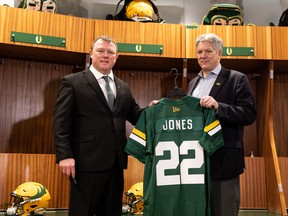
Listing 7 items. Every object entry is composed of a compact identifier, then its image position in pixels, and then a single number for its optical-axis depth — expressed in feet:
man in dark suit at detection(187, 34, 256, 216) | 7.08
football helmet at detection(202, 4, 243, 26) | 14.80
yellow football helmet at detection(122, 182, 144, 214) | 12.43
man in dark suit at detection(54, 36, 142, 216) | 7.17
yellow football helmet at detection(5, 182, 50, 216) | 11.43
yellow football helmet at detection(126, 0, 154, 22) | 14.46
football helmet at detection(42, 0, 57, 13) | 13.88
